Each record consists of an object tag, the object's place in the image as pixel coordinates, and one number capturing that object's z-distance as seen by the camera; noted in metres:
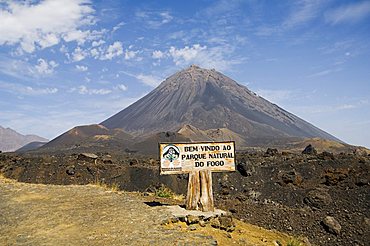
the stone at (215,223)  8.16
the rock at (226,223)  8.13
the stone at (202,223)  8.16
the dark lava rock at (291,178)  17.83
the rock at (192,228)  7.88
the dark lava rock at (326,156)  21.68
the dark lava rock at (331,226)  10.48
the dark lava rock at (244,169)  20.11
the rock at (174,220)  8.38
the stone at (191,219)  8.27
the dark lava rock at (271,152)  28.51
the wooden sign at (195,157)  9.77
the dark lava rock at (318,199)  13.73
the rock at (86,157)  25.57
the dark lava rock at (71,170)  20.66
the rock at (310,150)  31.58
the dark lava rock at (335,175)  16.78
